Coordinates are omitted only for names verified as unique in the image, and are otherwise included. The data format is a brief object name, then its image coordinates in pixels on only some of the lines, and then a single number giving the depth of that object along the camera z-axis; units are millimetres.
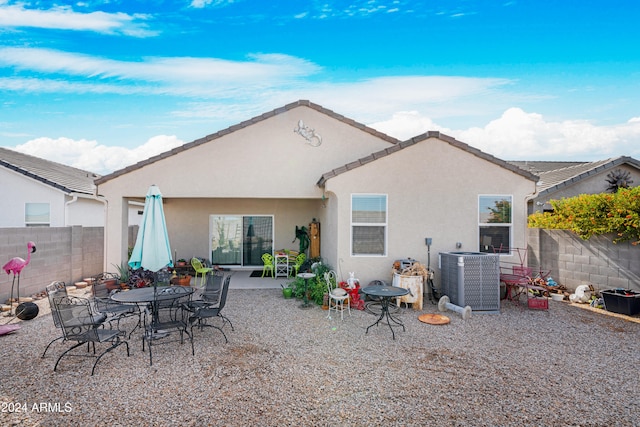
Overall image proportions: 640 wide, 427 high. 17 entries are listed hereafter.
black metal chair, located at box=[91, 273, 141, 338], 6539
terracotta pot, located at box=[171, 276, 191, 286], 11078
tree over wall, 7656
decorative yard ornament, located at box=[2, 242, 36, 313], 7410
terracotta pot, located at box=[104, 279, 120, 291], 9430
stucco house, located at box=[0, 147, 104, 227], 12797
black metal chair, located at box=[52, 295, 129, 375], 4996
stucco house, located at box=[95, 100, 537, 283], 9211
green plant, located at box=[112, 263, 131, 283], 10109
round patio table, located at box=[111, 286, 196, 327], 5816
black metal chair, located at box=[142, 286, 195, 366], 5547
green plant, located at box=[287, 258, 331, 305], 8664
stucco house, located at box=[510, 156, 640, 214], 13680
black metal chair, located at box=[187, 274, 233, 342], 6195
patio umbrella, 6215
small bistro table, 6570
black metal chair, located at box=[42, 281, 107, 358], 5177
